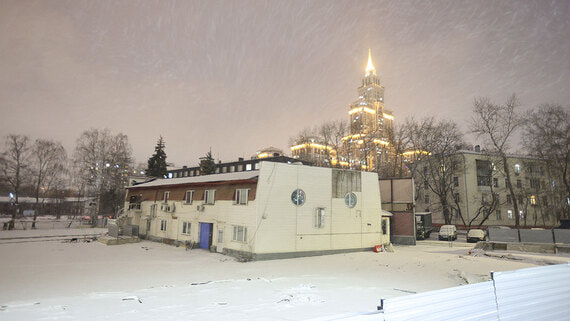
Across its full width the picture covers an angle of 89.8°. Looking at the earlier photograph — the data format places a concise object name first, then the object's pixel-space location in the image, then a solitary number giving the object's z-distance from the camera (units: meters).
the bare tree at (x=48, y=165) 46.00
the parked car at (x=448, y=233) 34.00
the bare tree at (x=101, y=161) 47.28
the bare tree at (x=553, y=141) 32.22
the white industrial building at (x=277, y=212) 21.31
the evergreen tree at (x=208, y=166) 68.06
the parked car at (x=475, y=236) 31.97
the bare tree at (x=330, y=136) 52.53
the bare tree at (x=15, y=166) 42.28
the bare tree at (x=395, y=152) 48.62
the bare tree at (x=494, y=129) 35.56
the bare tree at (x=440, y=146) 44.11
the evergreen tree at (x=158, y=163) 66.31
